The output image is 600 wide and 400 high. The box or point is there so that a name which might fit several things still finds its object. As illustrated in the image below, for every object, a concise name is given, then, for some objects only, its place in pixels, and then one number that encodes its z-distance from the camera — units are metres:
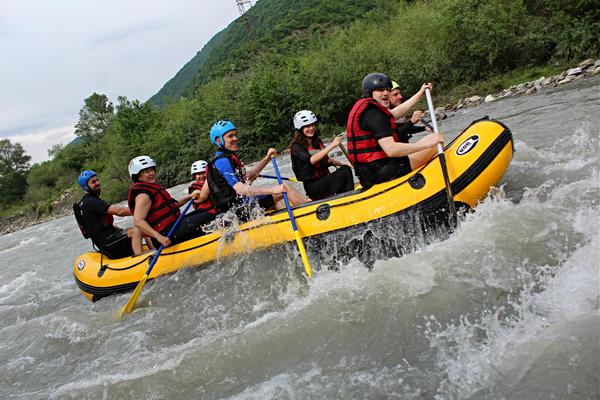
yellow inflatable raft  4.23
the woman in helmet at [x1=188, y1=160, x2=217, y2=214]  6.70
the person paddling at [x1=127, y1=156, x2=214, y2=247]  5.36
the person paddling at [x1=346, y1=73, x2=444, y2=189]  4.30
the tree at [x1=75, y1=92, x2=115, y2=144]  57.81
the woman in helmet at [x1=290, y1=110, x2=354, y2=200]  5.04
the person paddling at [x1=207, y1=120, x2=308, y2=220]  4.91
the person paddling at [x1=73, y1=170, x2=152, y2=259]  5.89
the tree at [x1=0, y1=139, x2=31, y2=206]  54.75
